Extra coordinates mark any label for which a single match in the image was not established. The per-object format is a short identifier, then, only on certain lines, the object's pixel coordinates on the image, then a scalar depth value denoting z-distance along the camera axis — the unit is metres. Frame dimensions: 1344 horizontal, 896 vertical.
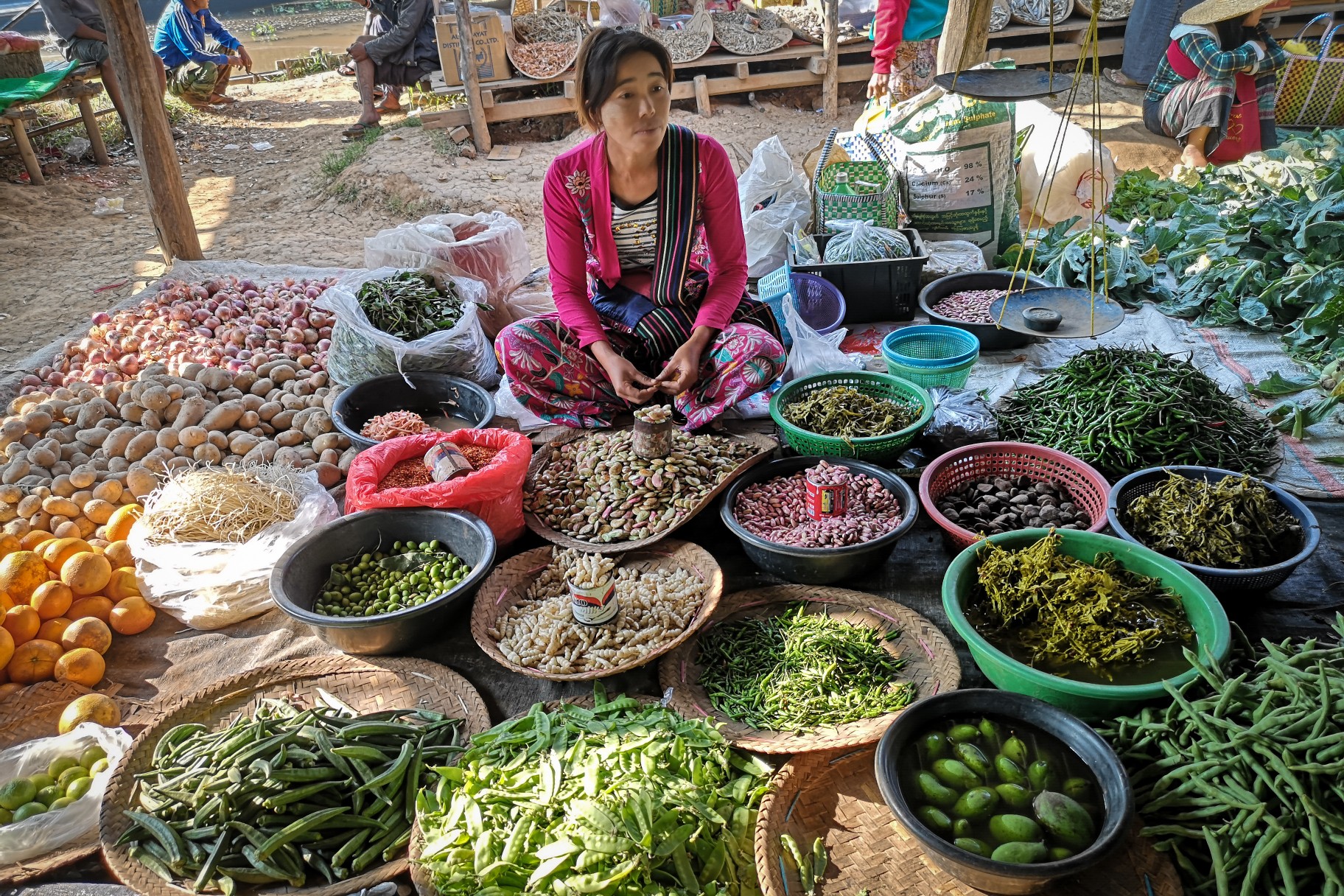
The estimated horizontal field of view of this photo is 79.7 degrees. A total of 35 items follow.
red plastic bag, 2.51
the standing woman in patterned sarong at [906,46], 5.30
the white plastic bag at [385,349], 3.39
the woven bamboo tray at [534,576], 2.10
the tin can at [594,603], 2.10
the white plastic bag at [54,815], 1.72
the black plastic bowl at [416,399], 3.32
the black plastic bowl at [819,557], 2.28
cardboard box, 7.11
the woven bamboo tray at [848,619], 1.86
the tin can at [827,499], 2.42
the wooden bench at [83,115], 6.92
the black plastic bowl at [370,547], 2.16
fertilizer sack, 4.18
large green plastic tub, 1.75
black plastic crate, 3.82
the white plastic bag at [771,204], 4.24
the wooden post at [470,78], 6.99
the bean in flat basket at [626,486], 2.56
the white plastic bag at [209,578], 2.47
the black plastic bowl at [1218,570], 2.08
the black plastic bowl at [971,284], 3.71
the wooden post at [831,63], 7.81
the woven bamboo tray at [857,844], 1.57
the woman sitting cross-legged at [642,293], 2.93
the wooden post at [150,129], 4.17
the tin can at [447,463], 2.58
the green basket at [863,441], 2.71
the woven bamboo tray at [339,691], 2.01
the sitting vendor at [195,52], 9.05
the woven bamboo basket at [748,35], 8.12
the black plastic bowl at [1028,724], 1.43
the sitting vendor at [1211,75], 5.95
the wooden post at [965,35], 4.73
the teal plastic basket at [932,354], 3.18
